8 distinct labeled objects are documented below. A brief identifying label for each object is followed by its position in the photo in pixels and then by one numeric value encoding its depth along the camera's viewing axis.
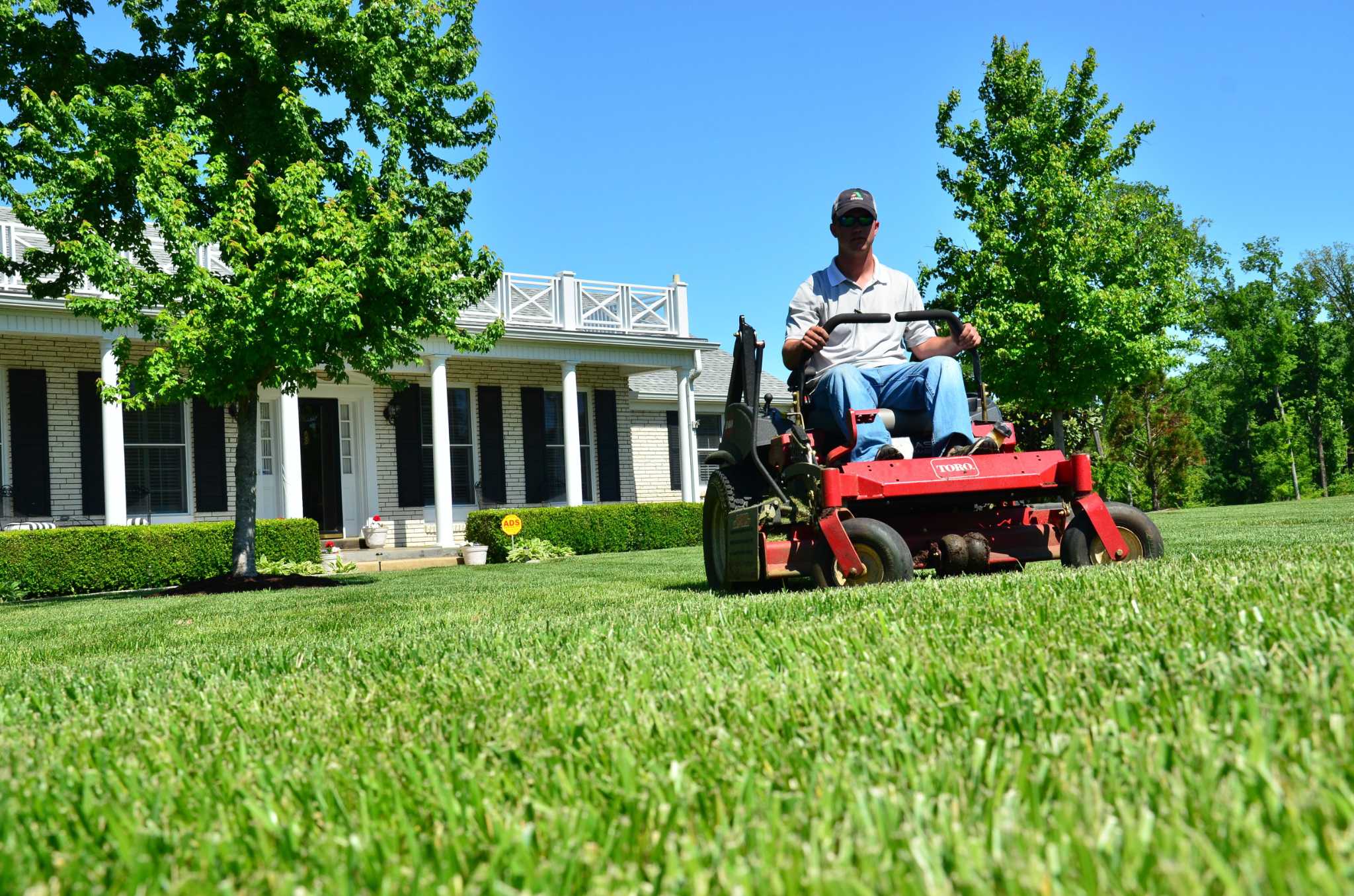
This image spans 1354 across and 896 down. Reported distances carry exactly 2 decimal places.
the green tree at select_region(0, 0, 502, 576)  10.08
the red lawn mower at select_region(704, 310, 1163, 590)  5.08
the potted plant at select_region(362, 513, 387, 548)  17.59
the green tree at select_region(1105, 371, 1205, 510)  30.25
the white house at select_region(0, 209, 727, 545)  15.60
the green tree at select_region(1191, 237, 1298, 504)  37.56
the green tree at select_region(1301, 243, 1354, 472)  50.72
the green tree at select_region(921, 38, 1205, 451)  19.36
